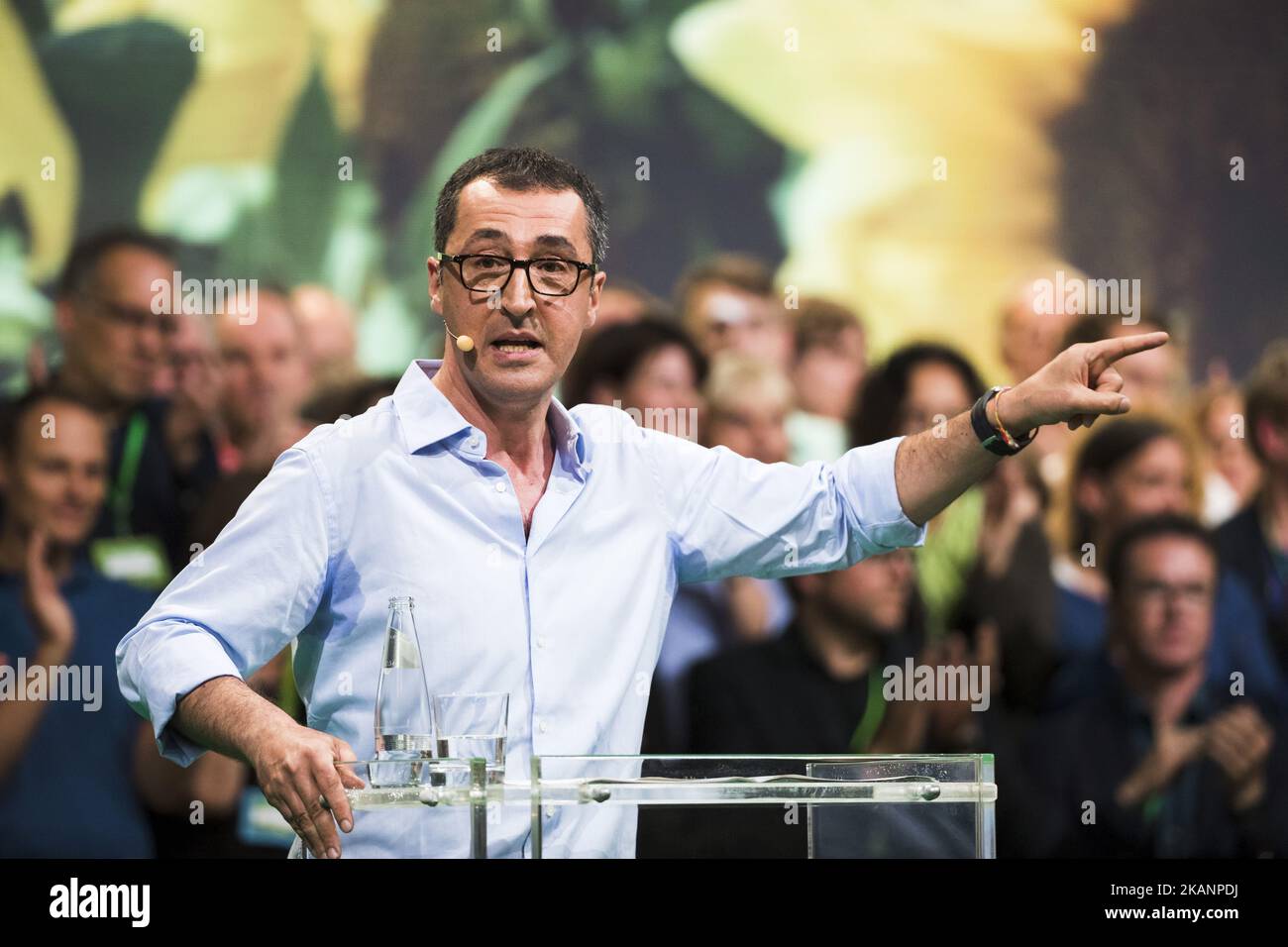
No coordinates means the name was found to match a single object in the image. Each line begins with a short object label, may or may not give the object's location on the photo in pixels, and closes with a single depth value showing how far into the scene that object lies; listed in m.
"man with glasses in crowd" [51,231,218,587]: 5.04
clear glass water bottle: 2.03
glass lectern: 1.90
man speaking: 2.29
